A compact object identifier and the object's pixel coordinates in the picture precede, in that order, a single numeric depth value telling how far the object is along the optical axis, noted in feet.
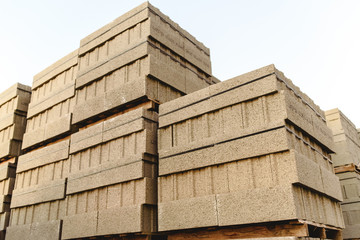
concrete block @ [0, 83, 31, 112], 23.53
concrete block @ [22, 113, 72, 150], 18.64
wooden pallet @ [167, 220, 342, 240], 10.39
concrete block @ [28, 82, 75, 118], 19.25
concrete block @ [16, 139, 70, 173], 17.88
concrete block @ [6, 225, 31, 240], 17.72
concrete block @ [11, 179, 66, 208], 17.02
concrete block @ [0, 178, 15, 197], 21.17
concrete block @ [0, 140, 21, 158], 22.24
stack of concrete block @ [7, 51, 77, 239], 17.23
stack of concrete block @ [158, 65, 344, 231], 10.78
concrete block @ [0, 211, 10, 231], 20.12
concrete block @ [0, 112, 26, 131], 22.99
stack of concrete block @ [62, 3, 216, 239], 13.88
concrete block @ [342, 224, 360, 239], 17.44
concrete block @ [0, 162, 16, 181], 21.64
